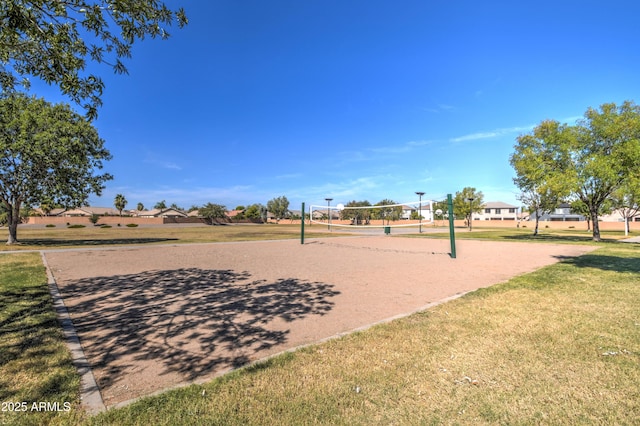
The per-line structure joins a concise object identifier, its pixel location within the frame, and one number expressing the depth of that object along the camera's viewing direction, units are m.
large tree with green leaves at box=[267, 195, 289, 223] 109.75
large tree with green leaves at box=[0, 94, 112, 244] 16.71
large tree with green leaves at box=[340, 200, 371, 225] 71.52
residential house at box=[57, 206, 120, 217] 94.76
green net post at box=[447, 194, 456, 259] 12.61
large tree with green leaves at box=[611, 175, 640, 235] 16.53
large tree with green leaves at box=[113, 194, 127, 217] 91.38
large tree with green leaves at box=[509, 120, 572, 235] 19.52
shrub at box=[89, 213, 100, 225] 66.88
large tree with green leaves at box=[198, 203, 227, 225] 78.56
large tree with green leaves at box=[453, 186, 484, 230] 53.72
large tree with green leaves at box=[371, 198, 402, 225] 70.31
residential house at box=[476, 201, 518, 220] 97.12
